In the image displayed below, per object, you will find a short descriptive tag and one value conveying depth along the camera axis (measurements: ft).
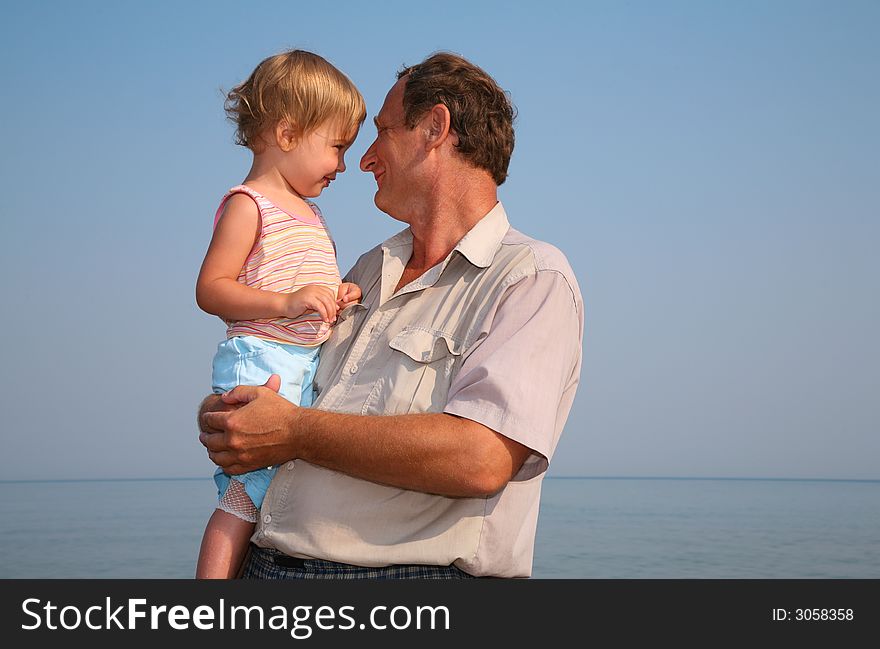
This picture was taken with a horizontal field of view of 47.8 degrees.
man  7.55
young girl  8.82
